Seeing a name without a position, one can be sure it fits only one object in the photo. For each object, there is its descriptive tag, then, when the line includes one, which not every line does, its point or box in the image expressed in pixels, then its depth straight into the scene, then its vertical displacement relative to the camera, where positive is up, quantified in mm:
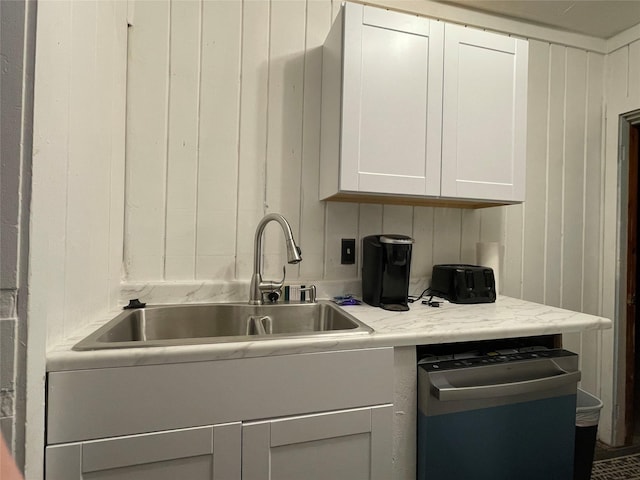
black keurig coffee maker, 1312 -109
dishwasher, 944 -512
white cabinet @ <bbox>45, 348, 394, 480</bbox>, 732 -439
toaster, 1440 -170
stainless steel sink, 1185 -302
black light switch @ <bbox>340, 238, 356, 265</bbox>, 1553 -39
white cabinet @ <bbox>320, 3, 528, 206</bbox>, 1254 +547
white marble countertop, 749 -258
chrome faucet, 1294 -161
